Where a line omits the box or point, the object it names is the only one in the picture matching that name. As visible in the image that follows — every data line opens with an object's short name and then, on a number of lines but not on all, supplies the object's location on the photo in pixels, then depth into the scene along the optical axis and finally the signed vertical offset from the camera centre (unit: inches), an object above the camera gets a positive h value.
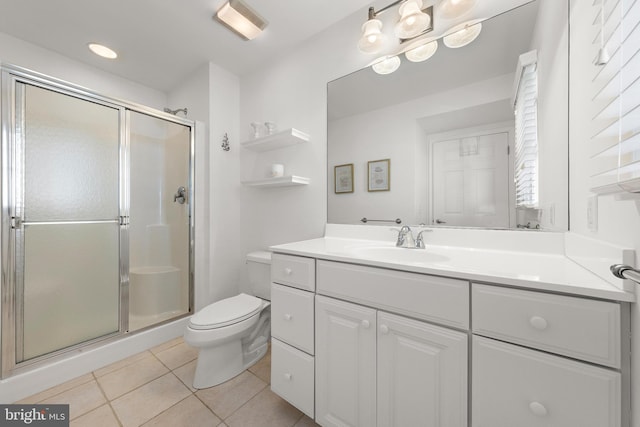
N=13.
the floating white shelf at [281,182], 70.2 +9.2
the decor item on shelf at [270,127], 78.7 +28.0
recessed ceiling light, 78.7 +54.5
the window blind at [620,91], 18.4 +10.7
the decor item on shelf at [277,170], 75.7 +13.1
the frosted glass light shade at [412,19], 51.1 +41.7
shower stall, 55.4 -2.1
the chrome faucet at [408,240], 51.4 -6.2
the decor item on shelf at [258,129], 82.2 +28.5
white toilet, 55.9 -30.9
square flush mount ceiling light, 62.5 +53.5
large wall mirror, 40.9 +16.4
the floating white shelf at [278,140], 70.4 +22.5
